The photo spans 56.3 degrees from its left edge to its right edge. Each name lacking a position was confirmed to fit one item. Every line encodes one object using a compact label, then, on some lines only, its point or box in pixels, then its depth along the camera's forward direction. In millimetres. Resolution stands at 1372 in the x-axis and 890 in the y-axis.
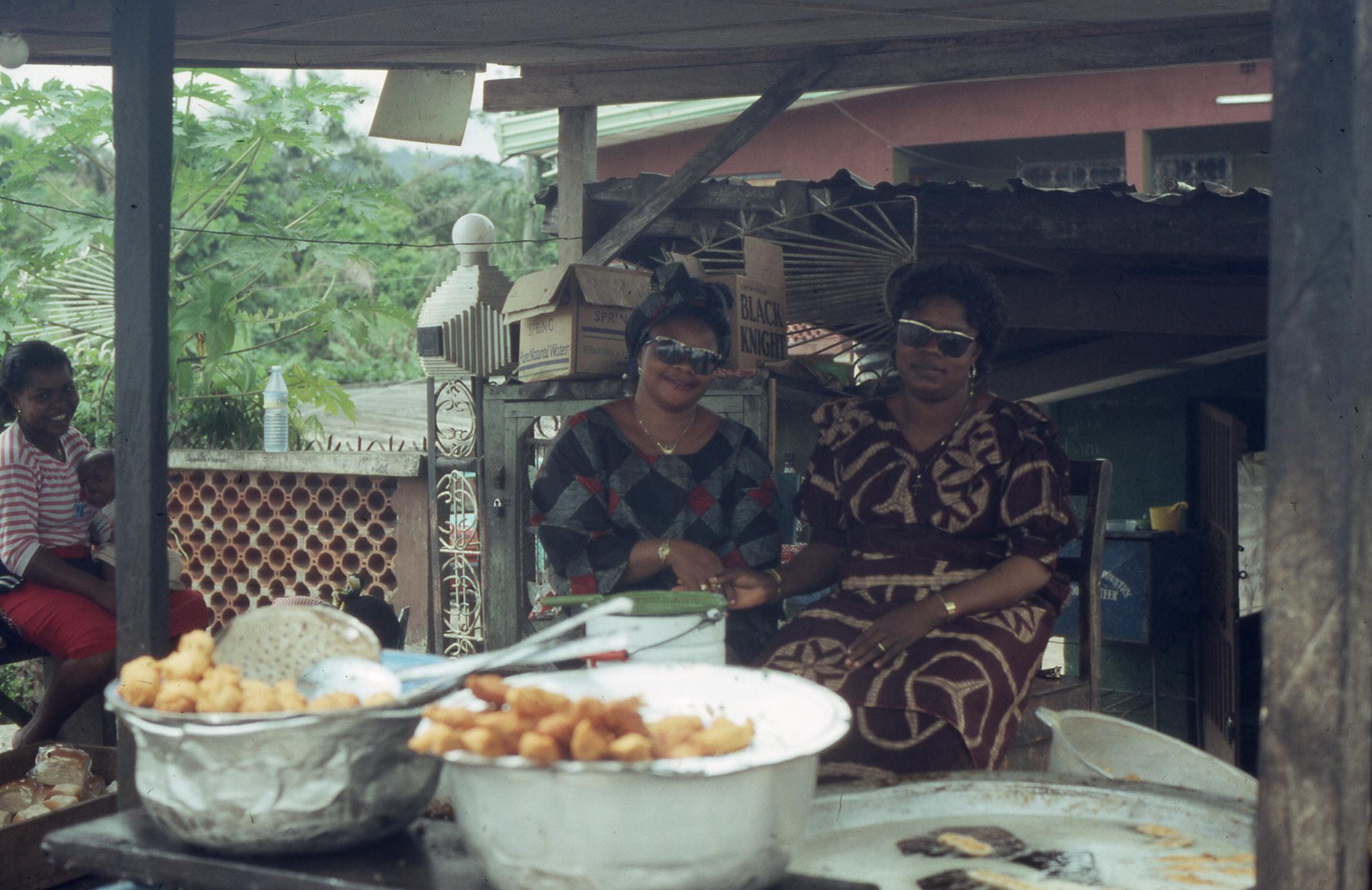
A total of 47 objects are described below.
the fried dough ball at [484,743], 1307
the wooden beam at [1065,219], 4297
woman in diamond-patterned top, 3135
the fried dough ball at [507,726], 1328
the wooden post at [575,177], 4867
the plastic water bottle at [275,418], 7168
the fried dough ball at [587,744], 1282
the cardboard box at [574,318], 3879
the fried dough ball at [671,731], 1324
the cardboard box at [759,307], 3803
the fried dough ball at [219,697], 1456
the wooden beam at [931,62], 3873
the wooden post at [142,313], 2270
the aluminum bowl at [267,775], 1427
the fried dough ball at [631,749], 1271
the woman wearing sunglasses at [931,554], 2740
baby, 4020
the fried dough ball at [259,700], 1452
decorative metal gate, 5828
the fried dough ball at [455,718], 1378
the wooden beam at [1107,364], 5578
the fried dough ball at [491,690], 1444
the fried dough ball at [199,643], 1604
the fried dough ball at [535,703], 1370
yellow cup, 5500
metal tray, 1611
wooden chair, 3426
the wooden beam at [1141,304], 5102
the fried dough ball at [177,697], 1474
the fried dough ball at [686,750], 1298
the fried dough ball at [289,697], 1465
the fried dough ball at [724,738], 1313
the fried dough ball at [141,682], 1497
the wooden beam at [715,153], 4348
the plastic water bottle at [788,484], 4691
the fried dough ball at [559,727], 1310
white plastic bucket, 1975
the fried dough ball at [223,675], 1508
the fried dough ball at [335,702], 1477
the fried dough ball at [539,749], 1275
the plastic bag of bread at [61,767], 3312
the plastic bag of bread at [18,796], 3172
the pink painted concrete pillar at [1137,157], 9695
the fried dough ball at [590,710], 1336
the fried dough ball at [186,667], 1551
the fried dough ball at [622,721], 1342
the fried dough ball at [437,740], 1349
